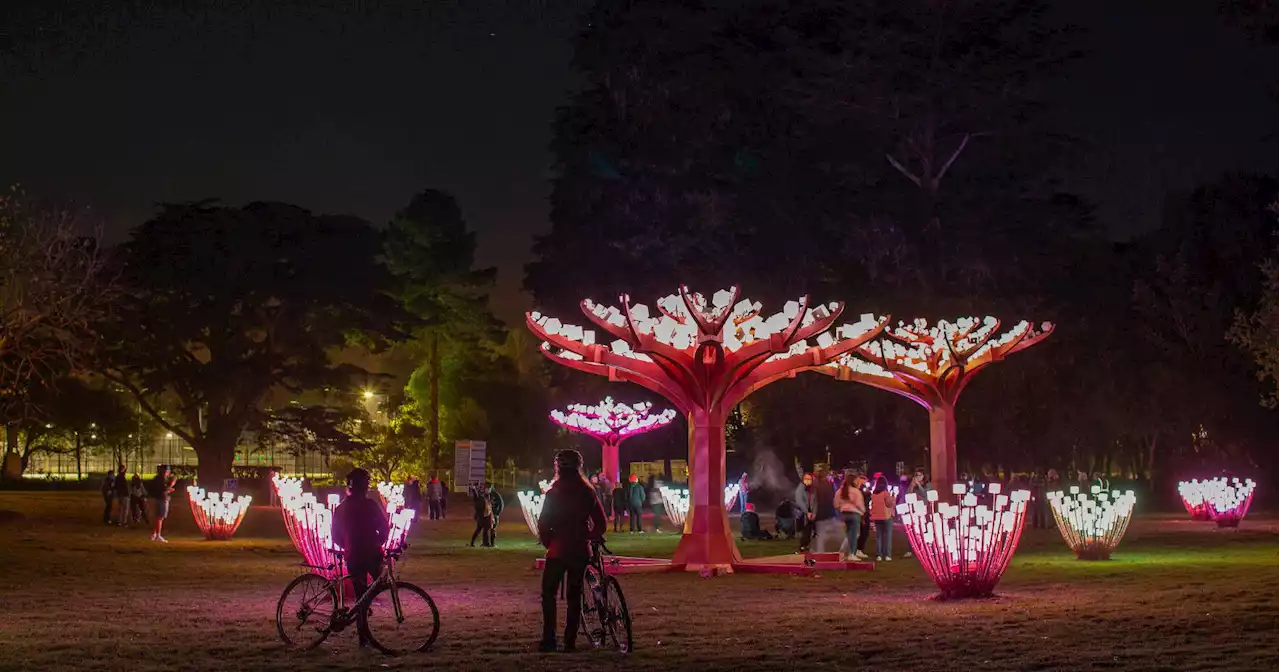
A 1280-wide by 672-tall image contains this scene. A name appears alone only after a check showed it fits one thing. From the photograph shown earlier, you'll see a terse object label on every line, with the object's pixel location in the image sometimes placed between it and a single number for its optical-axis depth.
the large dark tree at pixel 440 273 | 66.69
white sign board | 37.22
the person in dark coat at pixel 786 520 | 32.06
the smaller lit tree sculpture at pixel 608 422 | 43.59
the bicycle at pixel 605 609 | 11.80
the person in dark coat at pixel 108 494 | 37.78
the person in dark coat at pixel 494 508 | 29.30
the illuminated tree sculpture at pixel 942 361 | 30.48
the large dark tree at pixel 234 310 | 49.62
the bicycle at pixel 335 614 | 12.11
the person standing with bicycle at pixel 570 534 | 11.55
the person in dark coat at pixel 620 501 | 35.06
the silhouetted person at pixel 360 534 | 12.21
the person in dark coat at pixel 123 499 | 37.34
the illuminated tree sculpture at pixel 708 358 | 22.16
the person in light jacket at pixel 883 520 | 23.59
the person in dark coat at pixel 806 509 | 25.52
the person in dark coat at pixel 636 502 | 34.44
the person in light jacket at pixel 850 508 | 23.27
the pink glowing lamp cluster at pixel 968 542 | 15.90
